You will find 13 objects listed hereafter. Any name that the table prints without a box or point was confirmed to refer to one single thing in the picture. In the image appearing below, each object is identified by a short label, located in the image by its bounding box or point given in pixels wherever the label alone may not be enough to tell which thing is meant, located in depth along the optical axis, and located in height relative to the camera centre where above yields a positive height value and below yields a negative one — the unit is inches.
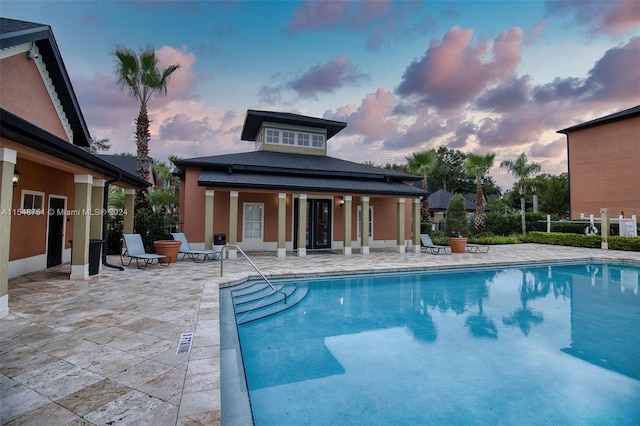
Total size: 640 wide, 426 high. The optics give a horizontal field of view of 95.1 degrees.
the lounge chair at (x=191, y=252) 425.0 -41.6
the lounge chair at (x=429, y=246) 569.9 -40.2
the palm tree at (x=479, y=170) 829.2 +162.9
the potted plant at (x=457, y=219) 745.0 +17.1
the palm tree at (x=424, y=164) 863.1 +182.1
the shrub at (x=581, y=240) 656.4 -32.8
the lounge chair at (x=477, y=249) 622.6 -50.4
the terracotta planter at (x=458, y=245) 594.9 -39.4
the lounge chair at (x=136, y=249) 370.0 -34.1
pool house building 476.7 +53.1
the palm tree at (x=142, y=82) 518.0 +254.9
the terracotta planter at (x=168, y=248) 412.8 -36.2
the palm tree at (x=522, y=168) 987.3 +198.2
